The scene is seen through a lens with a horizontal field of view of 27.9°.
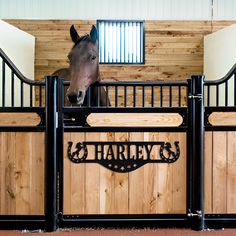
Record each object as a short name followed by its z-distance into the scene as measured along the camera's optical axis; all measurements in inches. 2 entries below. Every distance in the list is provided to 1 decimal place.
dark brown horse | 135.3
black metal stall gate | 129.0
